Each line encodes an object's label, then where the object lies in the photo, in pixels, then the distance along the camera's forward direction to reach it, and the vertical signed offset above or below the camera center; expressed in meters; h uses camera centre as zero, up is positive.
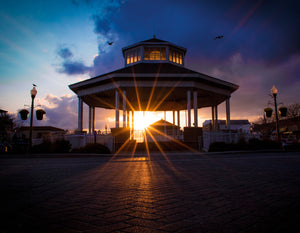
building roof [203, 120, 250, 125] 76.38 +4.89
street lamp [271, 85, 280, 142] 18.30 +3.85
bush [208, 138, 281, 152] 15.45 -0.85
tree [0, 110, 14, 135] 38.75 +2.62
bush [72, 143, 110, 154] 14.92 -0.98
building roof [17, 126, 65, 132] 59.06 +2.38
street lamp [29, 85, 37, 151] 16.64 +3.46
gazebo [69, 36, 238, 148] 19.62 +5.20
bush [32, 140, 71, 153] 15.53 -0.85
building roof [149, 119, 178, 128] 47.24 +3.31
